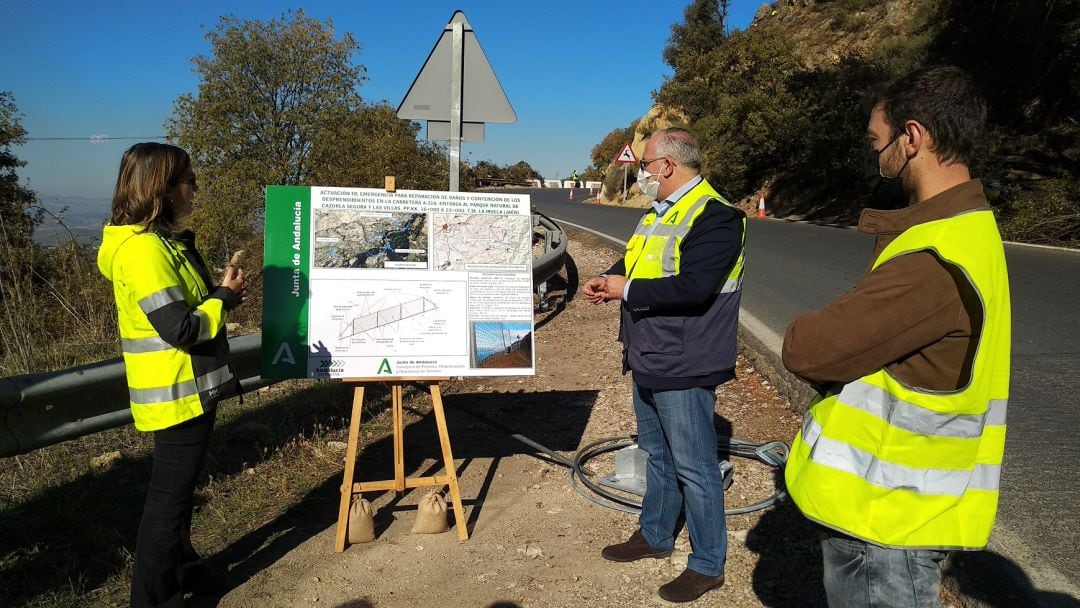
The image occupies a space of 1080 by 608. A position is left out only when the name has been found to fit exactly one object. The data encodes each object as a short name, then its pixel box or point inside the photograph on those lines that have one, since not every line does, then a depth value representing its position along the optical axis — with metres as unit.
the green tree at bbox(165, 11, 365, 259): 26.27
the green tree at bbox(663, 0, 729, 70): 49.91
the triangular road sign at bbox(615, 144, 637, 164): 23.30
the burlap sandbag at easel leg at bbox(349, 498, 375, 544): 3.70
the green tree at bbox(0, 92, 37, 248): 5.61
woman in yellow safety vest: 2.83
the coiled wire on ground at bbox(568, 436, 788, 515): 3.97
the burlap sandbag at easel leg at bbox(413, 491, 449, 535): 3.80
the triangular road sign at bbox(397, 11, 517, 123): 5.47
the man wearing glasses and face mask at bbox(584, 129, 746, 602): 3.00
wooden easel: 3.67
